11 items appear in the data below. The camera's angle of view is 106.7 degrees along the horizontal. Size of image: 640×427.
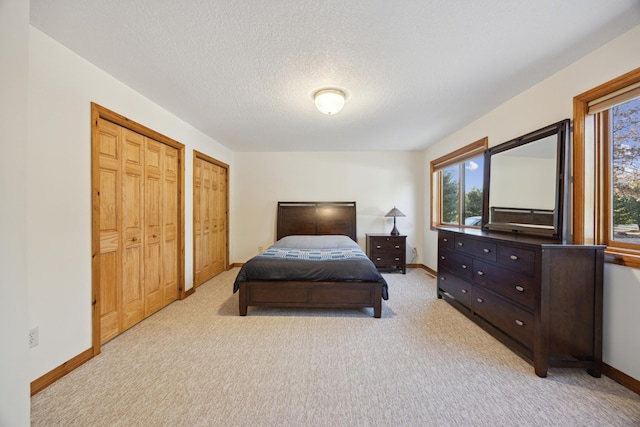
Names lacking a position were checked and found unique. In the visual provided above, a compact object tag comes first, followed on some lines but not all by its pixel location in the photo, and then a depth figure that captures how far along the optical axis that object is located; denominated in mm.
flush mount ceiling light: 2379
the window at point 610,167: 1701
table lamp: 4582
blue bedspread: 2730
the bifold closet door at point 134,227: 2201
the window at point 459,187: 3525
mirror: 2096
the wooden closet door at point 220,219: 4387
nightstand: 4484
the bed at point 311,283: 2725
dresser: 1735
